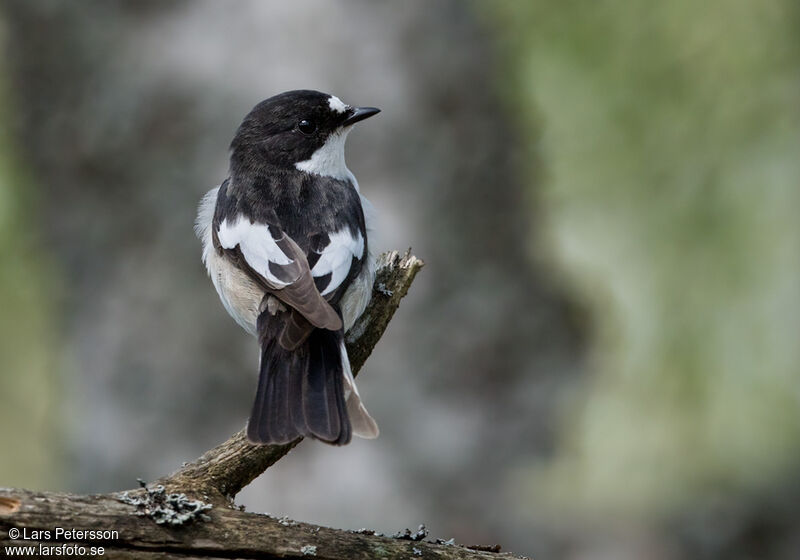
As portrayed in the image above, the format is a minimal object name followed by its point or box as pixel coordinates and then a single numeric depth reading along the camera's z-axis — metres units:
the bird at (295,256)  6.36
